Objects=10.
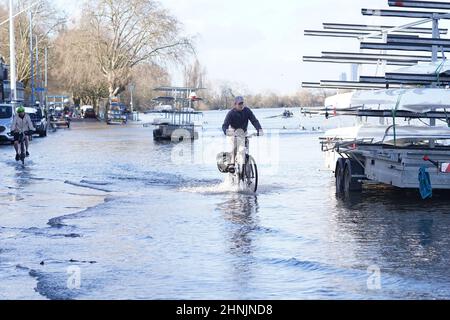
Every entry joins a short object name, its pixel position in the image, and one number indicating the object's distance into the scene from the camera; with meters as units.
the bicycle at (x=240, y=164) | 18.33
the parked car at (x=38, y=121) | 51.70
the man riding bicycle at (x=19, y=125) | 27.09
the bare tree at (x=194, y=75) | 84.69
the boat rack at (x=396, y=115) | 15.19
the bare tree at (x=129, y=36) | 94.19
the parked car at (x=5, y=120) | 41.88
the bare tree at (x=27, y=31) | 102.50
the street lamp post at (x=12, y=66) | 60.81
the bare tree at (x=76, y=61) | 93.44
